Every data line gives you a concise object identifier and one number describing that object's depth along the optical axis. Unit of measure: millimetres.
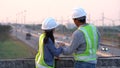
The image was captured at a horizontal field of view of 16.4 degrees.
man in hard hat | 6770
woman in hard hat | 6965
